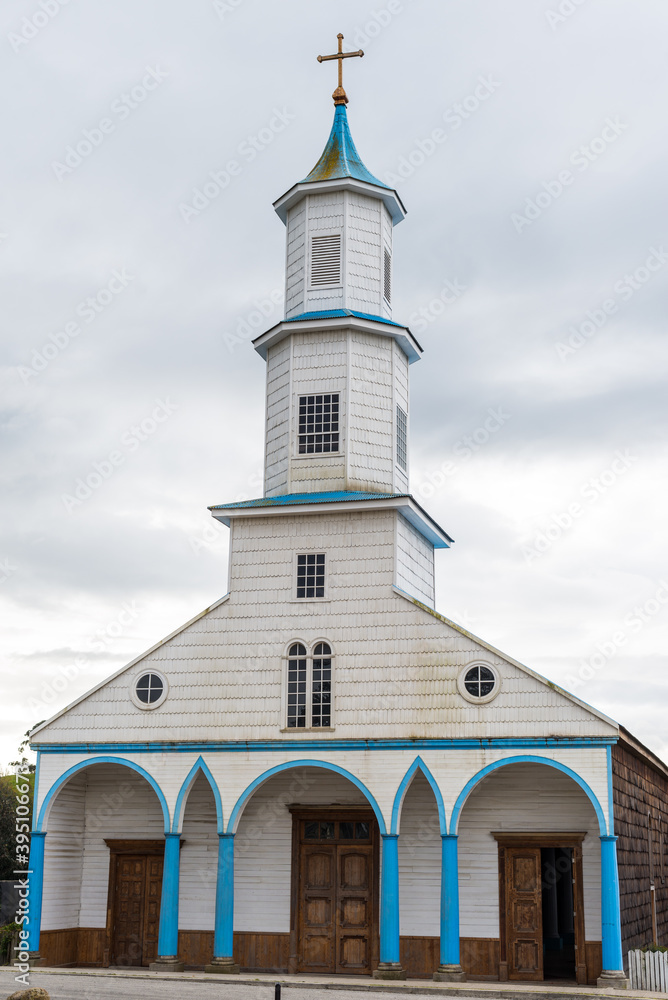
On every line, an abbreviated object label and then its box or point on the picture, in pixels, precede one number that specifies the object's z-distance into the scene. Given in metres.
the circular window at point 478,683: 21.80
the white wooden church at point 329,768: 21.72
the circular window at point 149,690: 23.70
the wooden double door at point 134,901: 24.31
